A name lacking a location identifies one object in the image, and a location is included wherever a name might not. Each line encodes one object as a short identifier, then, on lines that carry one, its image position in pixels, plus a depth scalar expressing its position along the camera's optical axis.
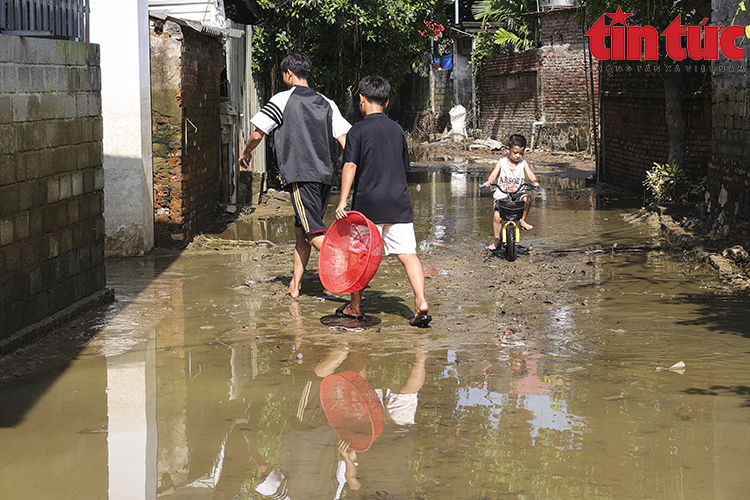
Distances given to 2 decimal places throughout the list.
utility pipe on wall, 28.80
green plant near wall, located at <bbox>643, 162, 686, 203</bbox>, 13.27
